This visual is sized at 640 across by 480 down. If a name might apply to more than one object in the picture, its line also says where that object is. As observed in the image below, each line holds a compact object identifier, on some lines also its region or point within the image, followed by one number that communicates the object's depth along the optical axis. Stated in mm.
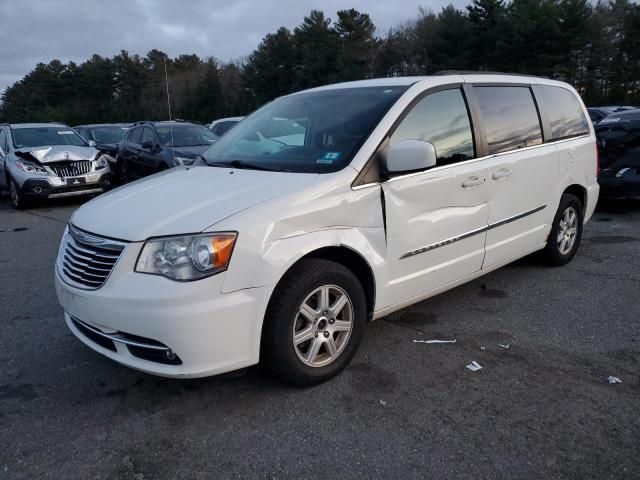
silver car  10273
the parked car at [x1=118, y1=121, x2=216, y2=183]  10430
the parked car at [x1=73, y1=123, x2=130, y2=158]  15277
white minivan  2668
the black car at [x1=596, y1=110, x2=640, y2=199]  7723
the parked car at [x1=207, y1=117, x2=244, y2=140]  15897
